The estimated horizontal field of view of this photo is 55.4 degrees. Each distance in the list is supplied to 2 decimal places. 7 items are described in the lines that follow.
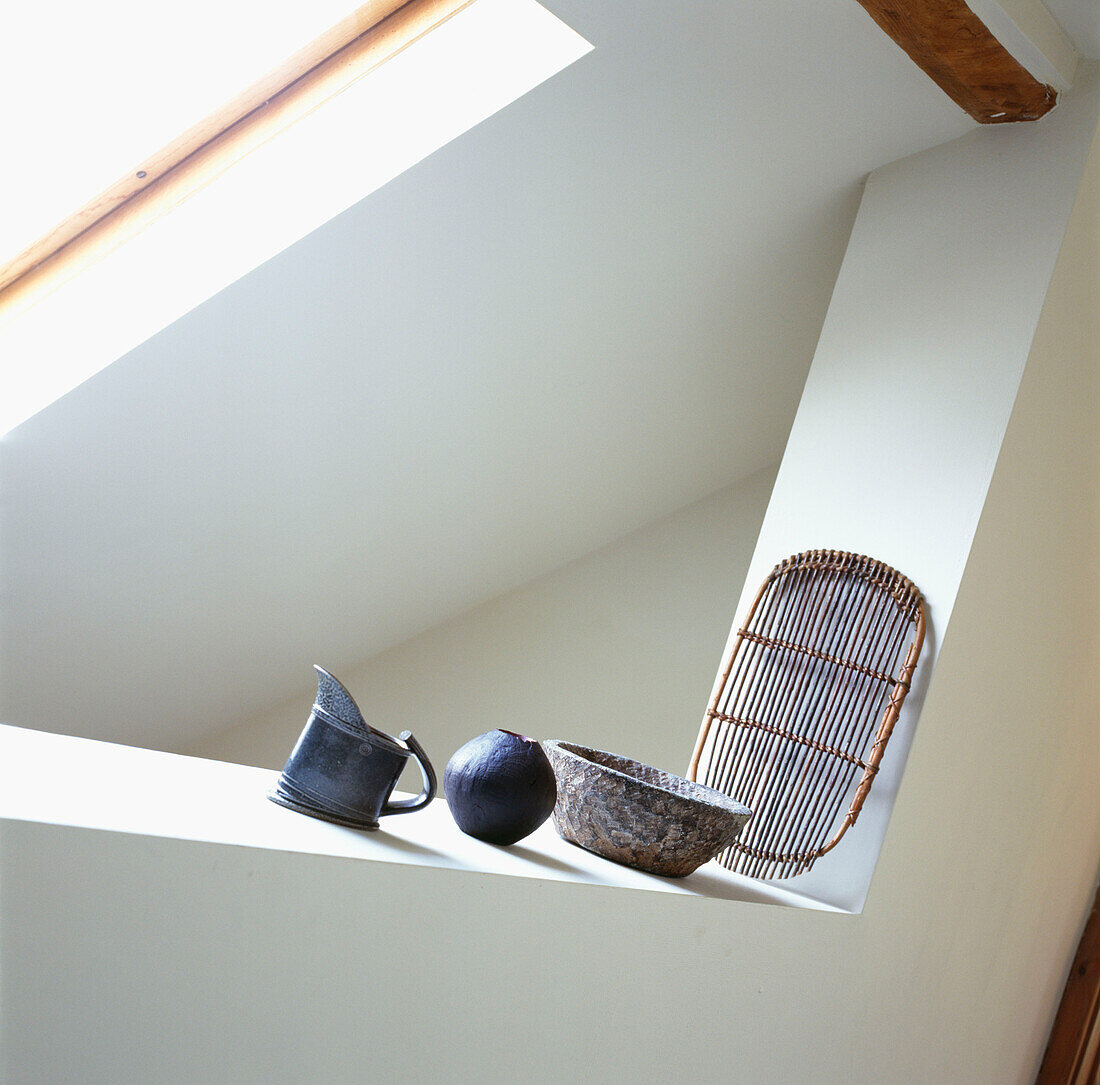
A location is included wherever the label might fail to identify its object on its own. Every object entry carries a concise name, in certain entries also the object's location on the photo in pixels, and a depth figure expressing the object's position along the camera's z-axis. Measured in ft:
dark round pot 4.09
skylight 5.94
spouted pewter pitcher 3.59
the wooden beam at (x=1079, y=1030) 8.41
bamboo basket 5.58
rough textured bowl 4.50
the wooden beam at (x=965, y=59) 5.51
